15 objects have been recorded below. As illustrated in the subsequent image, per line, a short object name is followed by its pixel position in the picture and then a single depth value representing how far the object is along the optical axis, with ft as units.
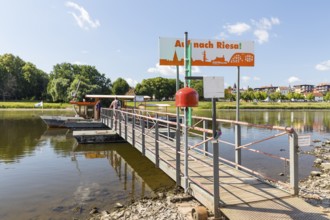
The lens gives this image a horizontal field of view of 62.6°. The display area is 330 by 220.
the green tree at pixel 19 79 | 265.54
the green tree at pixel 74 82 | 221.05
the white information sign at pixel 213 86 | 16.44
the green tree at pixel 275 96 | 409.63
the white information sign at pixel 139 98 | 75.17
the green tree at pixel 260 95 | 384.80
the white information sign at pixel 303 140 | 15.56
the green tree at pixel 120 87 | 312.29
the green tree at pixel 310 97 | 451.53
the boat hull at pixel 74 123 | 75.92
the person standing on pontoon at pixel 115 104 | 63.05
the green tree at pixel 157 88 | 319.51
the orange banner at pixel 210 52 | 21.45
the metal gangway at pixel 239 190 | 14.94
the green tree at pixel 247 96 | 377.09
